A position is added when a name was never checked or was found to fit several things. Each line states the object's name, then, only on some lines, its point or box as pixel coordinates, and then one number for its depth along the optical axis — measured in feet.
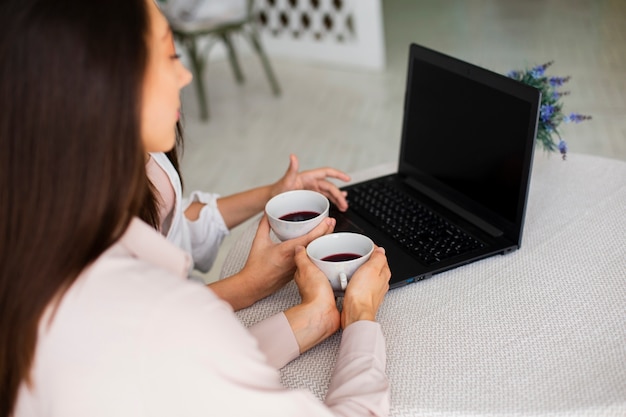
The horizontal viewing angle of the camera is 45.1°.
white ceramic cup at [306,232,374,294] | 3.52
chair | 12.22
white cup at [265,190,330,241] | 4.10
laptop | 3.99
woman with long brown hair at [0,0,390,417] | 2.37
